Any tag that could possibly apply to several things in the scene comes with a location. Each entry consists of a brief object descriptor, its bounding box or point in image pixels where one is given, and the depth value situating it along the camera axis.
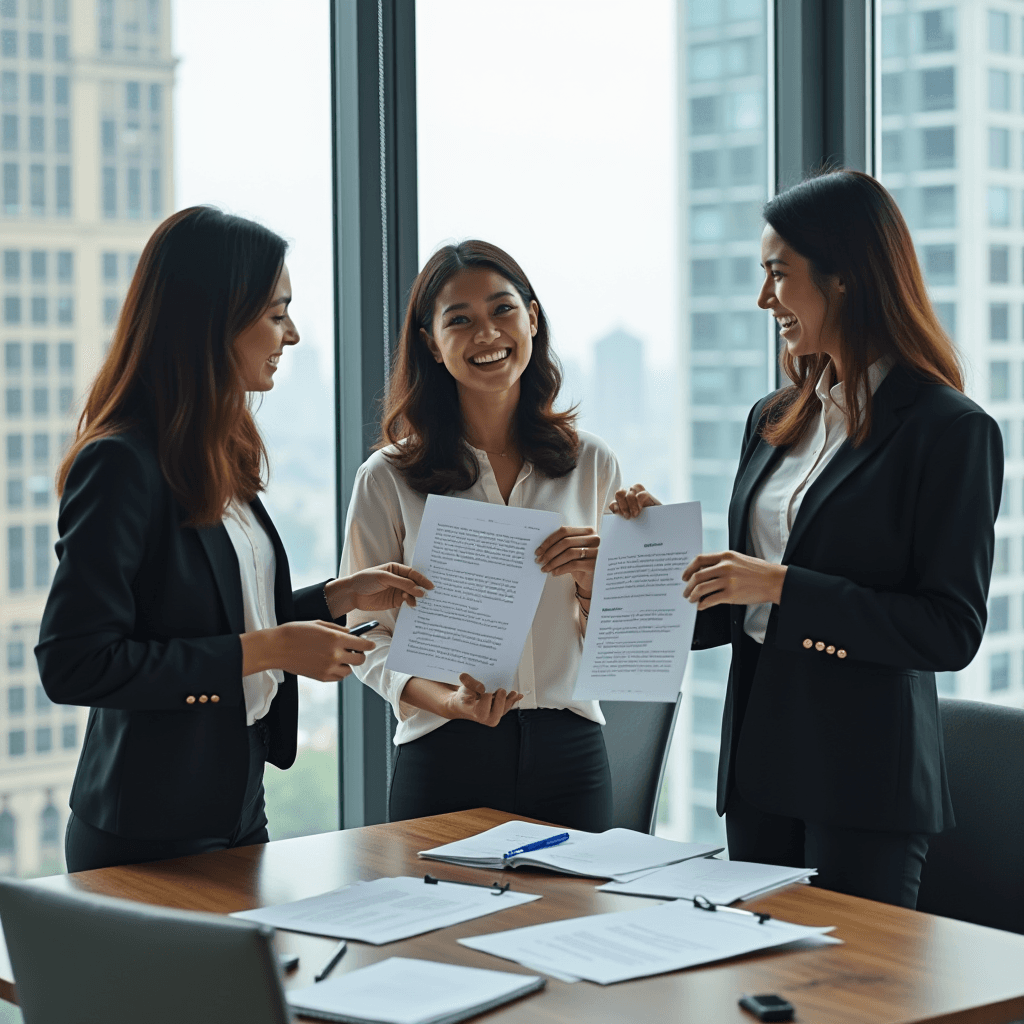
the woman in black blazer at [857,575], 2.04
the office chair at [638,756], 2.91
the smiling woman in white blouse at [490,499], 2.39
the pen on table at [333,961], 1.49
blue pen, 1.96
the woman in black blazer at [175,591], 1.89
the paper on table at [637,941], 1.51
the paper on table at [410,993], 1.36
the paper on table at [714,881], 1.78
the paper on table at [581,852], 1.92
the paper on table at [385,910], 1.65
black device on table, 1.35
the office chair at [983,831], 2.19
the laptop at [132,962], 1.08
